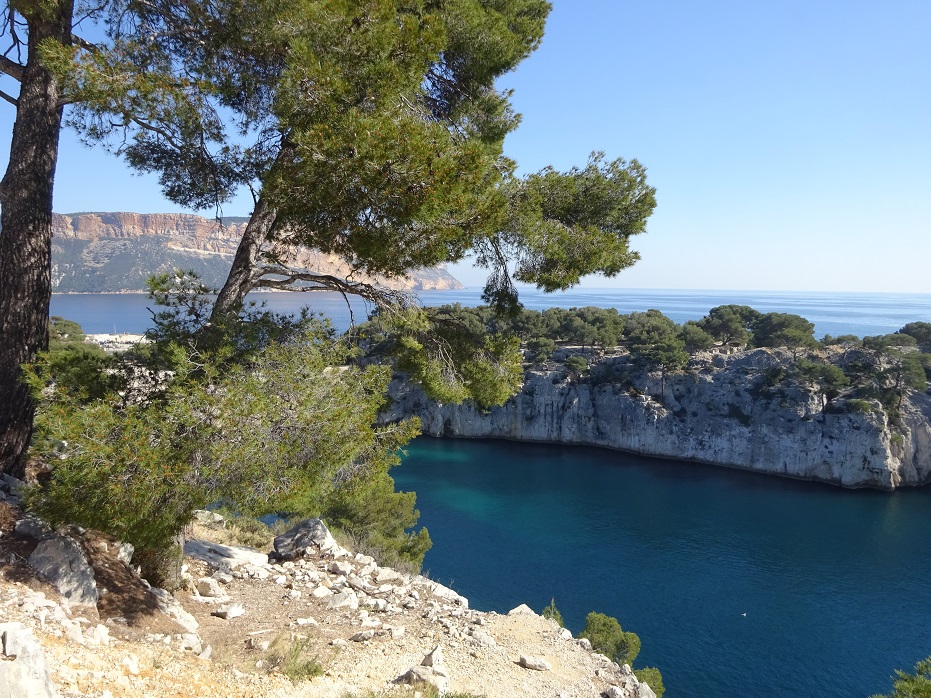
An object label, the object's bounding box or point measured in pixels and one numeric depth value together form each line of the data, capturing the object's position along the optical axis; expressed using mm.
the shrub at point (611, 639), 11836
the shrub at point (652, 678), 10402
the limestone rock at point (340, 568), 7062
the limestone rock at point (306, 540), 7641
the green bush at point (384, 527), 11516
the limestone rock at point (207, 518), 9164
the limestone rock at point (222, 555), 6789
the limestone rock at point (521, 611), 6910
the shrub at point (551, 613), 12055
